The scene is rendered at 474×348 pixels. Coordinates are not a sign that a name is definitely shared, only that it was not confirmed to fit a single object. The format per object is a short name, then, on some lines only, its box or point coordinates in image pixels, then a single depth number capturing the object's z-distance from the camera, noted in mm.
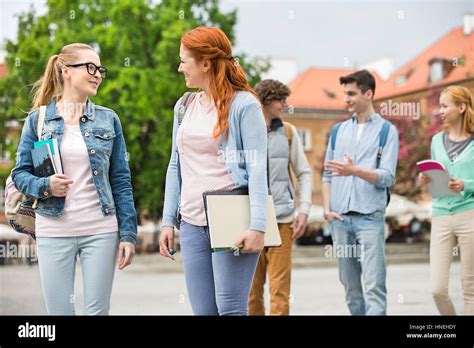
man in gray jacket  5516
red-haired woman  3662
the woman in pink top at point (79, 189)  3898
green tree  18469
